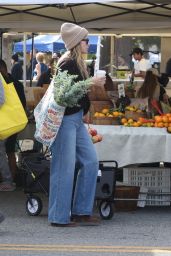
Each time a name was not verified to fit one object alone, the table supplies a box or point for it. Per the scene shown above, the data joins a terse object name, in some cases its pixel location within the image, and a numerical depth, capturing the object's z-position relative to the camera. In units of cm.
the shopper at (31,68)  2106
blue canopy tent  2754
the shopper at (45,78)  1580
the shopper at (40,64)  2300
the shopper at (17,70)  2102
